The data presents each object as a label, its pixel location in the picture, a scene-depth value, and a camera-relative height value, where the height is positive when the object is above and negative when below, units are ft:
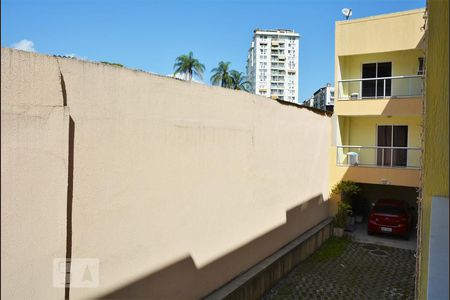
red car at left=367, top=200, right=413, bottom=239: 43.89 -8.74
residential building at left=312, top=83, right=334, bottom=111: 244.83 +40.20
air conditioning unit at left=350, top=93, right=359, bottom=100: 47.91 +7.60
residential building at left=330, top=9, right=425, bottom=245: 43.78 +6.44
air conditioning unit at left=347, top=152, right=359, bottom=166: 48.30 -1.05
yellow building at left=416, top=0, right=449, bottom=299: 7.47 -0.12
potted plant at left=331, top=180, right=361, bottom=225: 45.93 -5.23
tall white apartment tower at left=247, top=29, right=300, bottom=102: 415.85 +103.86
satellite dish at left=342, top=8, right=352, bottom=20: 50.96 +20.16
